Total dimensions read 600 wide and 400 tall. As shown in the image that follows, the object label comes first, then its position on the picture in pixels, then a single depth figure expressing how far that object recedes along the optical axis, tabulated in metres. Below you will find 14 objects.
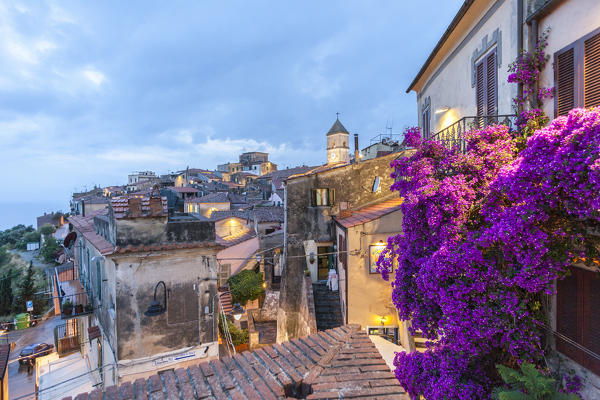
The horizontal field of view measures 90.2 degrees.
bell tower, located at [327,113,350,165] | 48.25
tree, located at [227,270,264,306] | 21.91
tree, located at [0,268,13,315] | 27.52
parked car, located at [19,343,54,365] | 17.42
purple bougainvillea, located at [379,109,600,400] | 4.05
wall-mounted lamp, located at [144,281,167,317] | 8.96
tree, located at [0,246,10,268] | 45.28
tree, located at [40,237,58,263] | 41.94
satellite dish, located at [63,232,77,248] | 19.54
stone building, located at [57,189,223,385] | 9.66
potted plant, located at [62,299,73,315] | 12.96
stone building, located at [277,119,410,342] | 16.50
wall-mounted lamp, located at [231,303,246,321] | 12.88
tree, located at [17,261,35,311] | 28.16
